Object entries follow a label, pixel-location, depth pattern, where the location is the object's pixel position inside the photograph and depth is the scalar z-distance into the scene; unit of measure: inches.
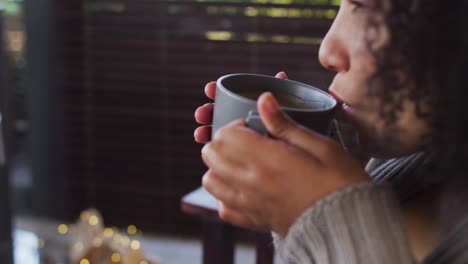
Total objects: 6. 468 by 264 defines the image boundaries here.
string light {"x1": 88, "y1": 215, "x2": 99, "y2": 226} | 72.6
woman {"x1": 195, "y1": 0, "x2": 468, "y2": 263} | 15.4
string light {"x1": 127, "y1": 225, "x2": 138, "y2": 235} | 88.2
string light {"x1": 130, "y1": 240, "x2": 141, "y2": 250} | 65.8
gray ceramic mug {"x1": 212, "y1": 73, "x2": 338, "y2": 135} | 16.5
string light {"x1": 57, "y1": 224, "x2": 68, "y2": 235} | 85.1
